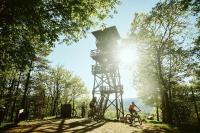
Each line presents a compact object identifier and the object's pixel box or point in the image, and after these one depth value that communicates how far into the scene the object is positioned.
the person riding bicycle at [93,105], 11.69
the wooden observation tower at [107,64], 15.86
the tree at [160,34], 14.68
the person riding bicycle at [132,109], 10.82
